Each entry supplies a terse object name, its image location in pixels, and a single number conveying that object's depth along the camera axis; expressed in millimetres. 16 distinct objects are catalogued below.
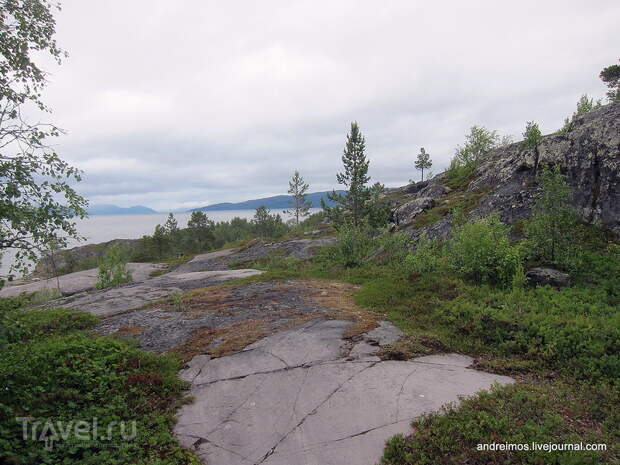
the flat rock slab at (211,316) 10973
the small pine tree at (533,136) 36162
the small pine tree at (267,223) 101938
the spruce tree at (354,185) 37406
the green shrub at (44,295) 25091
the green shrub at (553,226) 13406
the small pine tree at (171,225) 93688
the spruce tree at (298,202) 90100
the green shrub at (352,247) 21750
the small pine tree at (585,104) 53722
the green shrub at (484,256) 13080
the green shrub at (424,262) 15386
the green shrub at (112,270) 27384
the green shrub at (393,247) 20588
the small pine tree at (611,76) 53009
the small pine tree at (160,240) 77938
